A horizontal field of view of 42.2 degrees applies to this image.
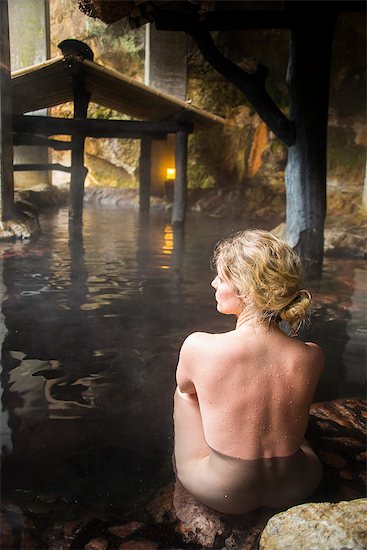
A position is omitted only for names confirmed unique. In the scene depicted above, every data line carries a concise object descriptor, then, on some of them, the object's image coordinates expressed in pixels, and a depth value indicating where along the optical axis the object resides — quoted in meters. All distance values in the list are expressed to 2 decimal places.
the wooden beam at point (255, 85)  4.55
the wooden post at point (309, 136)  4.50
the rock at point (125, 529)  1.49
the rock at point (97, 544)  1.43
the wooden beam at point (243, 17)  4.28
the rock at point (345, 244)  6.91
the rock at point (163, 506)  1.57
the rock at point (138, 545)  1.44
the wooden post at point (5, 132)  6.48
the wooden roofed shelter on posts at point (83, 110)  7.50
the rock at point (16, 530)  1.41
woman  1.56
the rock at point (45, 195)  10.93
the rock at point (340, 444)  1.78
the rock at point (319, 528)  1.22
